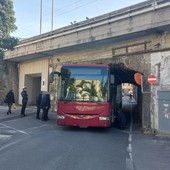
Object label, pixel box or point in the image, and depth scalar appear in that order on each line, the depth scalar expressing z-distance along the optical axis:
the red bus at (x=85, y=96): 7.14
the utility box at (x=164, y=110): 7.49
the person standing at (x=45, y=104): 9.88
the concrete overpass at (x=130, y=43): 7.64
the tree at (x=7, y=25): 11.80
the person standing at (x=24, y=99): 10.55
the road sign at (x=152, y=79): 7.71
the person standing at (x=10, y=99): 11.18
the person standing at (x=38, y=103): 10.08
